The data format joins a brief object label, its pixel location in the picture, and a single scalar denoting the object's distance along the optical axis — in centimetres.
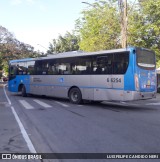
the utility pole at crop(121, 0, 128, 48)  1427
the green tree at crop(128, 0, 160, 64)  1905
